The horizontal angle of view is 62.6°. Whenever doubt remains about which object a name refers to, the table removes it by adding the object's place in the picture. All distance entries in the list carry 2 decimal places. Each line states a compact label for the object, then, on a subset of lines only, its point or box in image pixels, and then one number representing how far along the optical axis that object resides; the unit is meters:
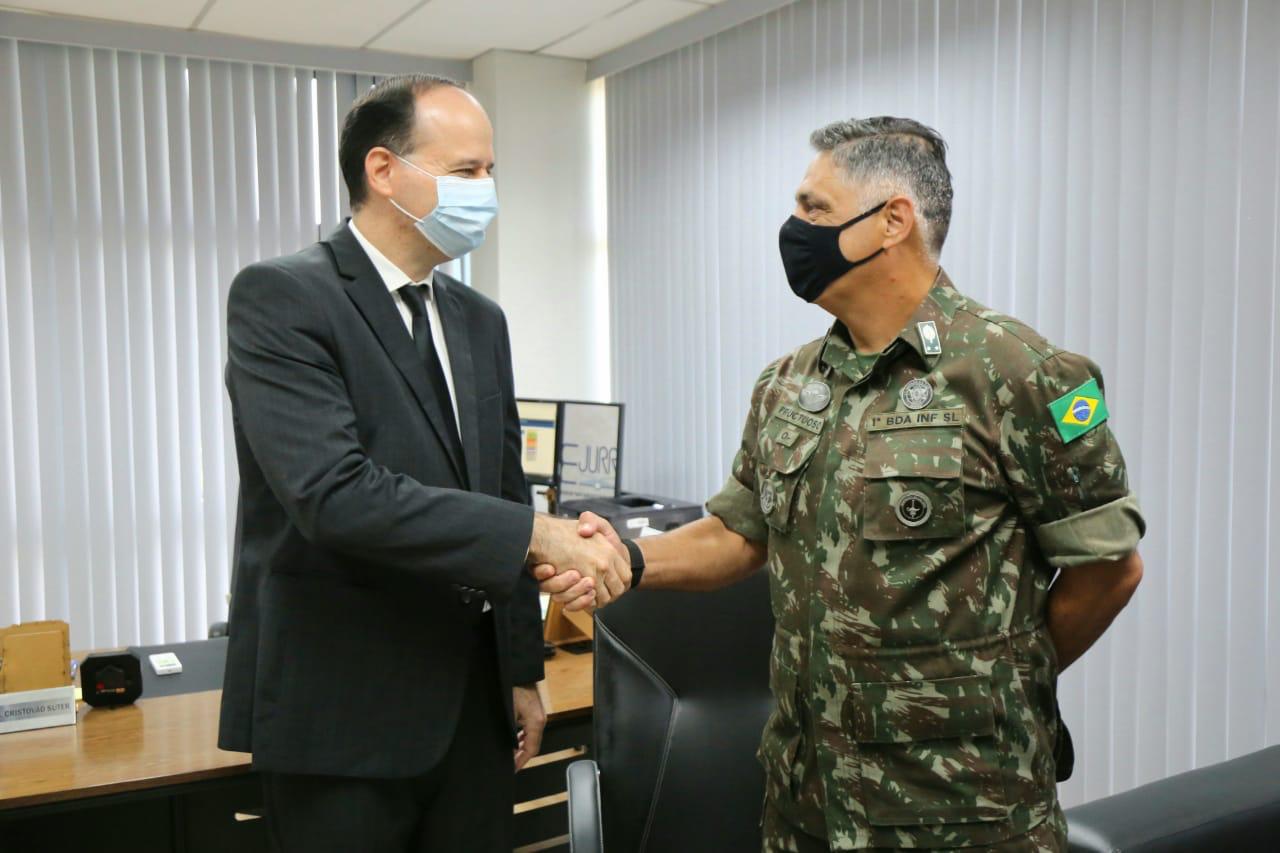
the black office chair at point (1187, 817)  1.58
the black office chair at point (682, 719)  1.74
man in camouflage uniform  1.33
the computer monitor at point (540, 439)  4.34
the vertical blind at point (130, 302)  4.21
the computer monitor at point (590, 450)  4.04
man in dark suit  1.48
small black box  2.19
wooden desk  1.78
